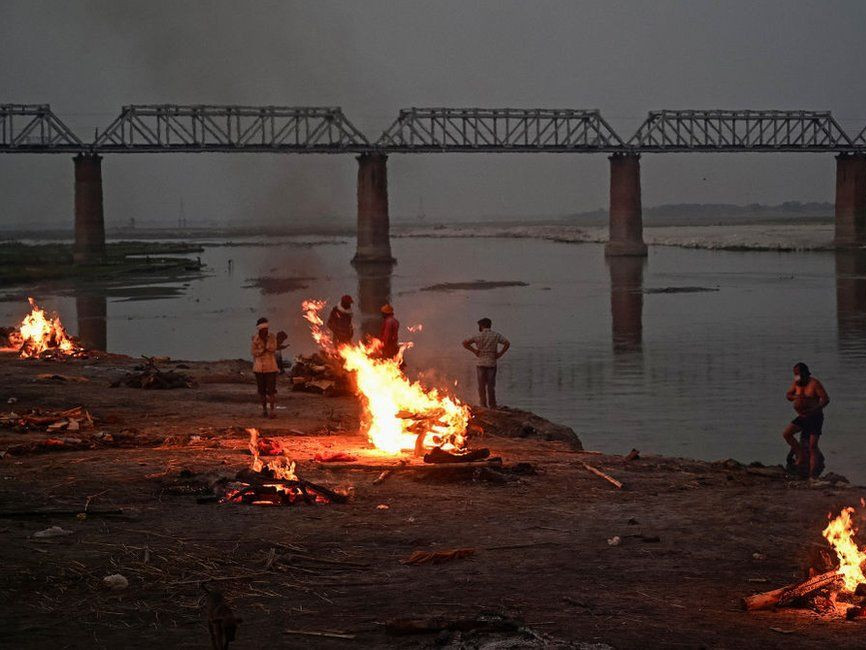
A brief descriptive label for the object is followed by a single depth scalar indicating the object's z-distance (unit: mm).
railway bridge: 103625
